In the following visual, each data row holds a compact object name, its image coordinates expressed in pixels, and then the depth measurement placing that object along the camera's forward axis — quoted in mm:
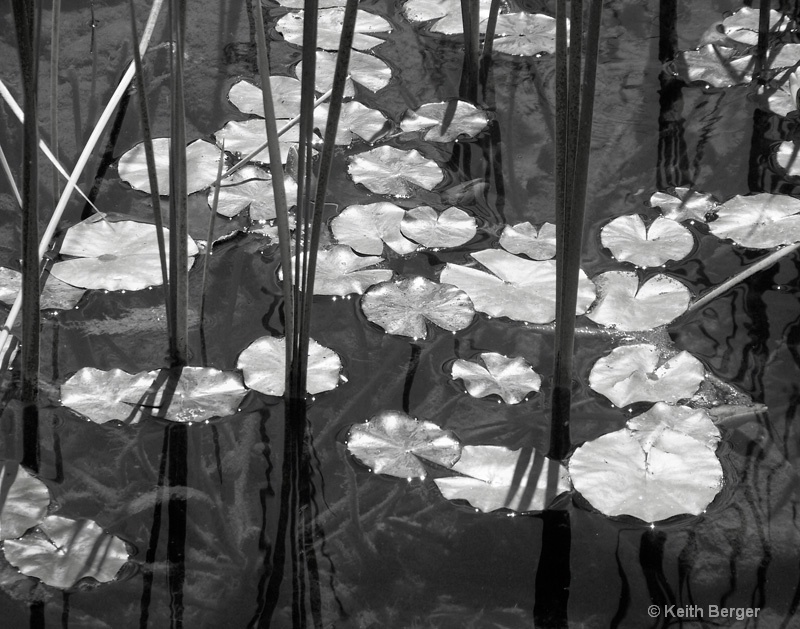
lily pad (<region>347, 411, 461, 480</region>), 3330
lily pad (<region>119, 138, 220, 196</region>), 3706
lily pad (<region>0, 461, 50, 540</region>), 3233
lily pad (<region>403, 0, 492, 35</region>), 4121
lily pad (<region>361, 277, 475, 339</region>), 3511
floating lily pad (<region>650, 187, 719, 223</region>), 3699
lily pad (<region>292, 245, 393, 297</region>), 3562
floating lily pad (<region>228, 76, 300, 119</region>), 3883
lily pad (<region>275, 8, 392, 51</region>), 4080
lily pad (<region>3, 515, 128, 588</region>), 3195
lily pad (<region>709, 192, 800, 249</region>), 3647
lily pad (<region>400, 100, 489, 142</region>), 3862
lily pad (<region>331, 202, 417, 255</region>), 3633
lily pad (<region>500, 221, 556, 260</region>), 3612
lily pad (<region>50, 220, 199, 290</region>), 3543
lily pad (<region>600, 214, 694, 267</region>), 3619
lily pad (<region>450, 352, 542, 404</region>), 3422
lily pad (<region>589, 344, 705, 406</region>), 3419
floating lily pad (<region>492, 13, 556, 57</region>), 4072
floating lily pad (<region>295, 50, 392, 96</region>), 3962
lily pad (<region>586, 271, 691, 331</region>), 3519
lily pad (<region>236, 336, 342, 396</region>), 3414
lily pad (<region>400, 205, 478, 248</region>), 3644
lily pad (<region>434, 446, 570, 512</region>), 3296
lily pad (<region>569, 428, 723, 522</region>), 3281
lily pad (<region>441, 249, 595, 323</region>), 3537
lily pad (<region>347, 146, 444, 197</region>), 3745
